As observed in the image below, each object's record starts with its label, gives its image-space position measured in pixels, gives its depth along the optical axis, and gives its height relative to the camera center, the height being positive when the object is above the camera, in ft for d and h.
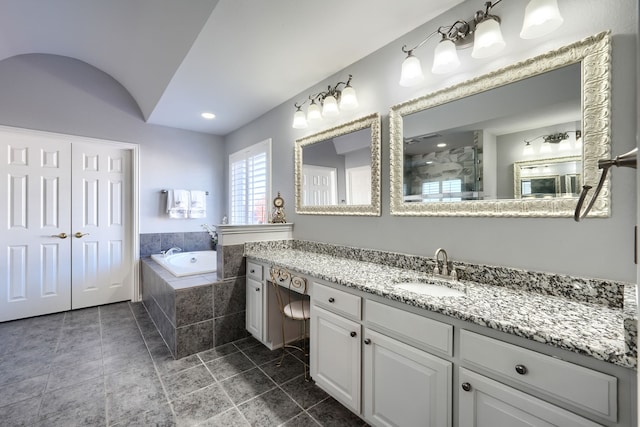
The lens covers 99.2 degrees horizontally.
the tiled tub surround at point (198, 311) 7.36 -2.79
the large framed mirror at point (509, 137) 3.92 +1.35
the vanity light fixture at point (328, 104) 7.11 +3.09
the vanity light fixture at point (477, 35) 3.98 +2.98
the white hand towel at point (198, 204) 12.91 +0.52
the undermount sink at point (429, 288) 4.79 -1.37
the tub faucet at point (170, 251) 11.85 -1.62
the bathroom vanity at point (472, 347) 2.65 -1.67
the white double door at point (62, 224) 9.68 -0.32
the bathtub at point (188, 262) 8.96 -1.87
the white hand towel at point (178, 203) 12.30 +0.55
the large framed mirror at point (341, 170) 6.94 +1.31
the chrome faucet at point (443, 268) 5.29 -1.06
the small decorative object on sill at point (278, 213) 9.80 +0.06
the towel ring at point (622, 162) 2.34 +0.46
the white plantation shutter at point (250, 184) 11.19 +1.39
